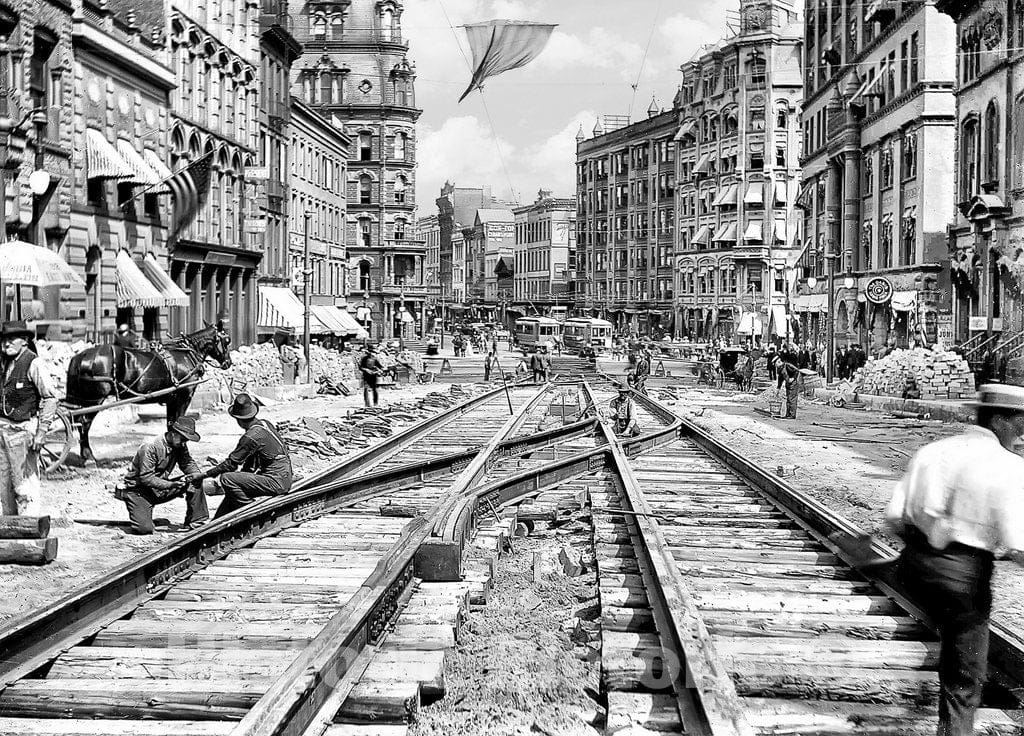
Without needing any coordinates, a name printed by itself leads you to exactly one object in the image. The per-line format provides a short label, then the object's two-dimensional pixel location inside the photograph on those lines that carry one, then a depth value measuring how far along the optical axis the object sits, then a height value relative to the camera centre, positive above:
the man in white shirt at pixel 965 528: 5.82 -1.02
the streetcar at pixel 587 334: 92.00 -1.48
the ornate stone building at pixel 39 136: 25.34 +4.07
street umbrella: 23.25 +0.98
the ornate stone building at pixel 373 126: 99.19 +15.79
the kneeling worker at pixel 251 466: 12.79 -1.60
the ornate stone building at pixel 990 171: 37.66 +4.77
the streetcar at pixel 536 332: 93.02 -1.35
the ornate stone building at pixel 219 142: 41.47 +6.39
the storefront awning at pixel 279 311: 53.78 +0.24
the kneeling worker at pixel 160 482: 12.73 -1.73
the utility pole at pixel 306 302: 41.66 +0.49
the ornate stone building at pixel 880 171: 51.28 +7.02
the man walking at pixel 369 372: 32.31 -1.47
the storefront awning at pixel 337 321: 59.58 -0.27
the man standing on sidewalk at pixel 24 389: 14.98 -0.90
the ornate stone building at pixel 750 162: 101.50 +13.26
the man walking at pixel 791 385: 32.03 -1.79
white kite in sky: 23.16 +5.23
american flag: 37.78 +3.95
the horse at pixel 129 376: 18.83 -0.97
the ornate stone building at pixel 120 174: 31.27 +3.78
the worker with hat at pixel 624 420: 23.80 -2.05
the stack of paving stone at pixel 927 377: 35.03 -1.77
